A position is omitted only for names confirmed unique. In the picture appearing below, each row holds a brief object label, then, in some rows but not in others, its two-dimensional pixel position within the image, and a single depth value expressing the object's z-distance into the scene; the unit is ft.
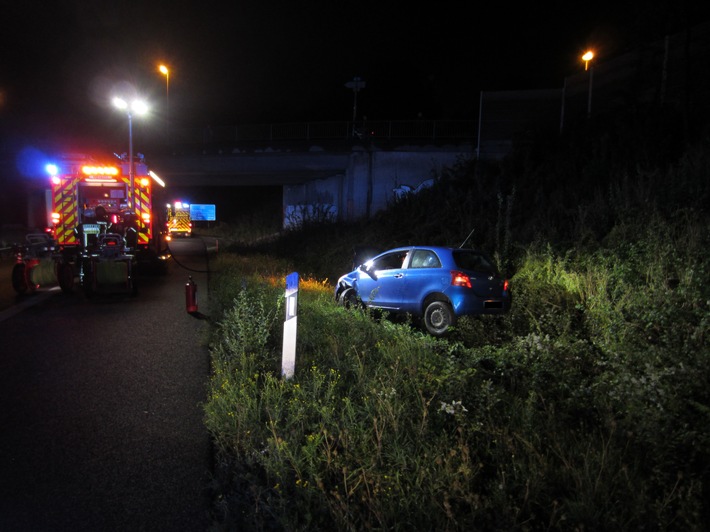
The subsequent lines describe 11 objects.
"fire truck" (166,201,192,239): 132.16
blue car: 26.76
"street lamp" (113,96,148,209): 44.84
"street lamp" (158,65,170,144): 92.07
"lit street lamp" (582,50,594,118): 55.42
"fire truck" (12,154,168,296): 37.37
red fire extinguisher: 30.86
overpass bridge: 74.79
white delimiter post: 15.74
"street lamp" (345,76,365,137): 84.02
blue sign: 172.76
